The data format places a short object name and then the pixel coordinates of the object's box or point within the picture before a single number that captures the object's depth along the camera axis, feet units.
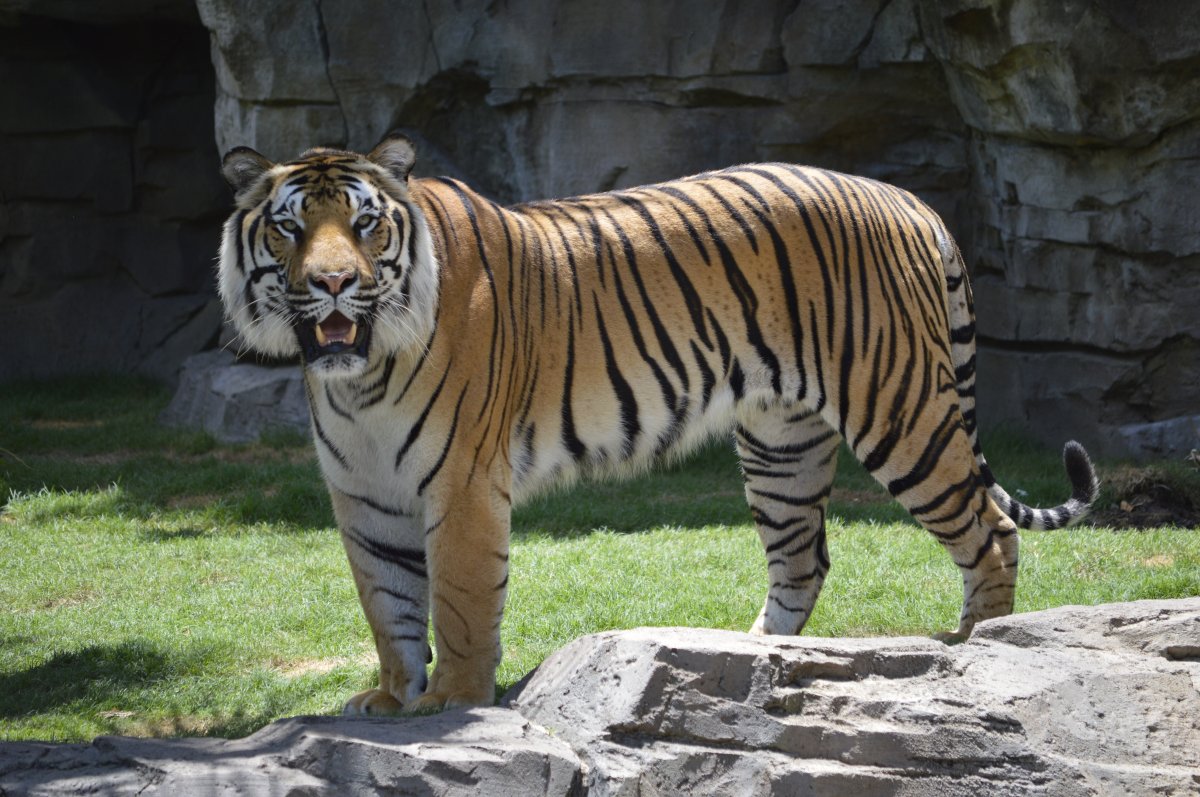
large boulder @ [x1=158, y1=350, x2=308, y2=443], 68.95
